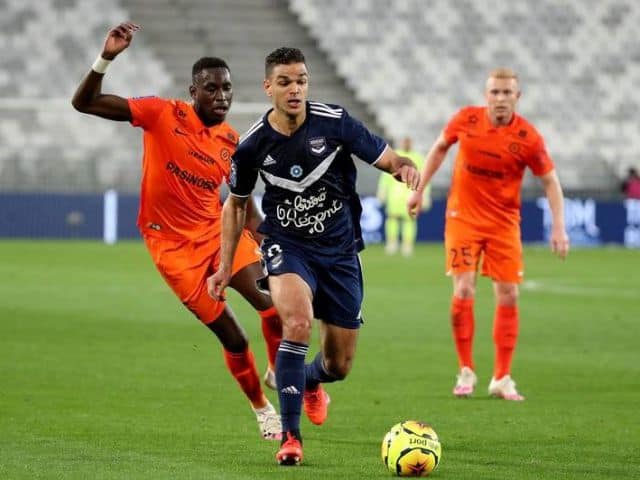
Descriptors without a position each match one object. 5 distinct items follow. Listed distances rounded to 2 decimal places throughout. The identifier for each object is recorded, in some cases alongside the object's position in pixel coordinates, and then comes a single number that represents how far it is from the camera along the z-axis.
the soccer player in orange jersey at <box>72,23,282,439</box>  17.39
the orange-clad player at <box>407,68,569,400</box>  21.52
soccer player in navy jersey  14.87
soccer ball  13.86
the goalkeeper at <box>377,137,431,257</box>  59.75
